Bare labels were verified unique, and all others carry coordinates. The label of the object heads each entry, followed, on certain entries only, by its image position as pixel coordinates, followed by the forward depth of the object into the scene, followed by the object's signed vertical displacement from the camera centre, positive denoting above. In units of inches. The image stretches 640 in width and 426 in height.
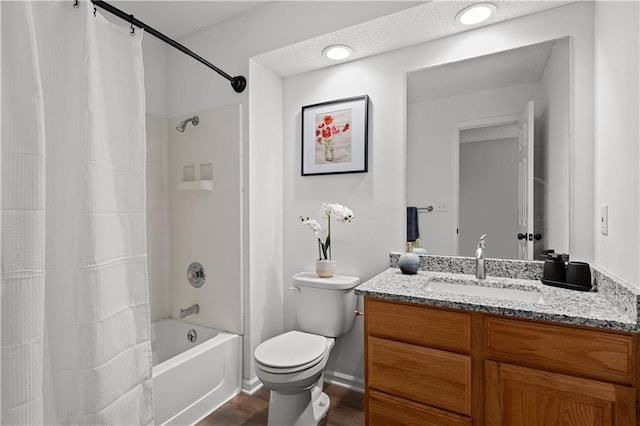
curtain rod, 49.3 +33.1
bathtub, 66.0 -37.8
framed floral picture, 82.8 +19.7
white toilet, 61.3 -28.8
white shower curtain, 38.2 -1.4
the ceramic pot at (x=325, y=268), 81.5 -14.6
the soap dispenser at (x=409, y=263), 71.2 -11.8
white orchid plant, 79.2 -3.0
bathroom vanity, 42.5 -22.0
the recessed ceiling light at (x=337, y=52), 78.9 +39.6
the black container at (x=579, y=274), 55.7 -11.2
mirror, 64.8 +12.5
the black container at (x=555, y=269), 59.2 -11.1
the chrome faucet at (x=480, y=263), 65.9 -10.9
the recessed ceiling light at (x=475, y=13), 63.6 +39.9
